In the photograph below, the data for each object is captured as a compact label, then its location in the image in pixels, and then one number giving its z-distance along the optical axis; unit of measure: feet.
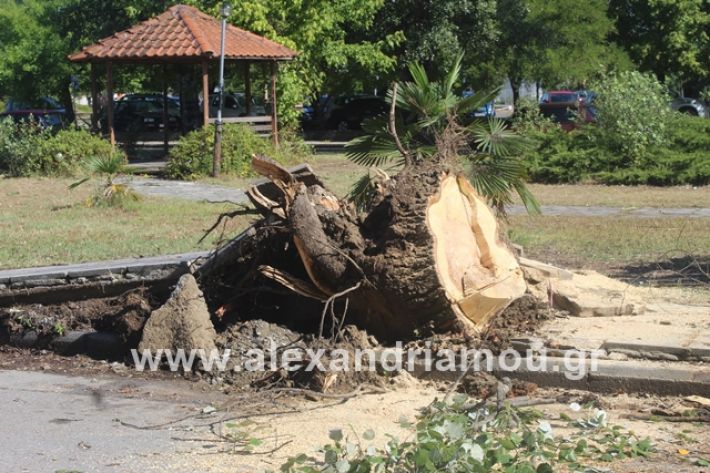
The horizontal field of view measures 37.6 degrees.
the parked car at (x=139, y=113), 101.81
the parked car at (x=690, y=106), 125.29
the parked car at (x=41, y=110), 109.29
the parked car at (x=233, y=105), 107.64
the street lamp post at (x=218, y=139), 69.26
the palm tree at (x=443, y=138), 27.35
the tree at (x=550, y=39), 106.32
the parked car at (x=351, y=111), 125.49
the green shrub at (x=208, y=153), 70.44
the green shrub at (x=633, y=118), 66.69
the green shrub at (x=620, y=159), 63.98
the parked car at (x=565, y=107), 88.17
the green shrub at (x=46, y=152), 70.69
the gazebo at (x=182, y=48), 75.97
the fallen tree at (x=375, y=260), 23.08
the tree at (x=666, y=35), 123.24
